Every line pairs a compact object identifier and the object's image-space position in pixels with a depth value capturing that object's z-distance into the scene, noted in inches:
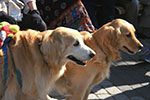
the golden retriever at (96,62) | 228.8
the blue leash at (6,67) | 188.6
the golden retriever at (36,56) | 187.6
